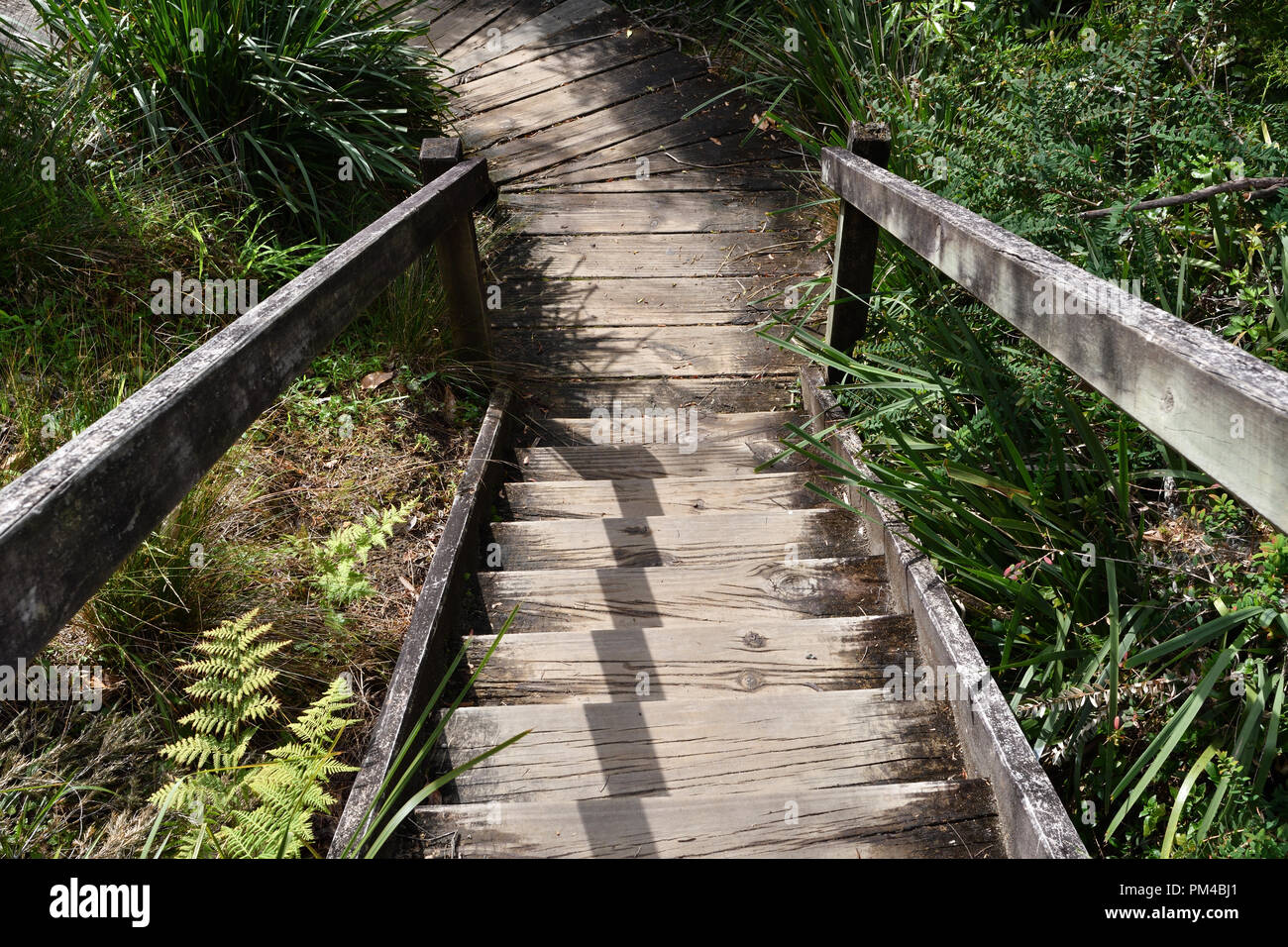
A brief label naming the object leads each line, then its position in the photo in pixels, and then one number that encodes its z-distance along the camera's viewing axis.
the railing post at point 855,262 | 3.42
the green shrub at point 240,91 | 4.05
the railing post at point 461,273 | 3.61
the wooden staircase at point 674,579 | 2.07
